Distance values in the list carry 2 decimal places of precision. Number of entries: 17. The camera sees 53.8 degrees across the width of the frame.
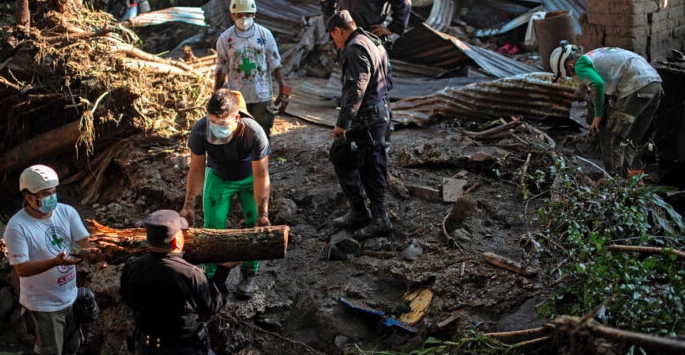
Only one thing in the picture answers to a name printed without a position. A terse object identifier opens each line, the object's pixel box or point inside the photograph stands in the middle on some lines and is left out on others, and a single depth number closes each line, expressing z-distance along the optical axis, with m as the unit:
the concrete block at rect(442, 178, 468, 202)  6.55
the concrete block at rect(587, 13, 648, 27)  8.44
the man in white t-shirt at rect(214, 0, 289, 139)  6.80
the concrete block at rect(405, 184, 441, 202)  6.62
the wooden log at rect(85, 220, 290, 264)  4.68
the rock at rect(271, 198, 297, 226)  6.63
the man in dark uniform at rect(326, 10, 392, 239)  5.59
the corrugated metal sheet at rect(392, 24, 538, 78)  10.78
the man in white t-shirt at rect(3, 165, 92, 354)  4.32
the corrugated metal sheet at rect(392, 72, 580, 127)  8.36
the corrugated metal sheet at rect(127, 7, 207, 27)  12.63
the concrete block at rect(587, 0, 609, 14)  8.68
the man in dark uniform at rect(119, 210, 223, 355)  3.80
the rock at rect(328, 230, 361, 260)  5.98
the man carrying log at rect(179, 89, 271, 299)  4.91
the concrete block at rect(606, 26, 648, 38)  8.47
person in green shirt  6.70
